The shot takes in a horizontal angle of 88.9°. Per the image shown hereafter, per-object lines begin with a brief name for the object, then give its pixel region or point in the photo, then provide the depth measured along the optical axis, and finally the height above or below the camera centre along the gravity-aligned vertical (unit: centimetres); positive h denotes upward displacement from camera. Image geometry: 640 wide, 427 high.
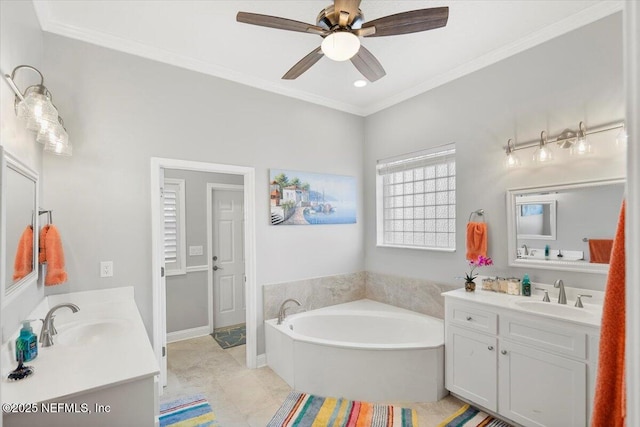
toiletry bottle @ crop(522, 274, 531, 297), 251 -57
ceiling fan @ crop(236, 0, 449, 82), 164 +101
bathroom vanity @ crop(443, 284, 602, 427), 194 -95
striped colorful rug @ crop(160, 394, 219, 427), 233 -149
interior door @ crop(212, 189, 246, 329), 433 -59
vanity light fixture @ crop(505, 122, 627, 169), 223 +52
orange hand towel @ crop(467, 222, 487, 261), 286 -23
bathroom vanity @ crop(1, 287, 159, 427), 115 -65
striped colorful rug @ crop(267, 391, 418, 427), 234 -150
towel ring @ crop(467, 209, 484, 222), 294 +0
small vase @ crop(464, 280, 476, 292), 276 -62
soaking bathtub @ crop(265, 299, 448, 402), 262 -127
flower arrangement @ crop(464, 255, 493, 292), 277 -45
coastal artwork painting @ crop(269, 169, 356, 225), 343 +18
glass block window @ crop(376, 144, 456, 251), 334 +16
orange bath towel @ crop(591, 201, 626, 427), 51 -22
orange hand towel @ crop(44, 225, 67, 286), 213 -28
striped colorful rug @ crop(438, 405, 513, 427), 232 -150
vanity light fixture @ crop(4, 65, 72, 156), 164 +54
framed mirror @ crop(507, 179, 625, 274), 223 -8
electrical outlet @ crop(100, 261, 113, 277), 251 -41
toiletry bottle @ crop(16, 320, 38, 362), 141 -57
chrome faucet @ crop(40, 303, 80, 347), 165 -60
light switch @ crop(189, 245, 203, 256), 415 -45
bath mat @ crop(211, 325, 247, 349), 385 -151
